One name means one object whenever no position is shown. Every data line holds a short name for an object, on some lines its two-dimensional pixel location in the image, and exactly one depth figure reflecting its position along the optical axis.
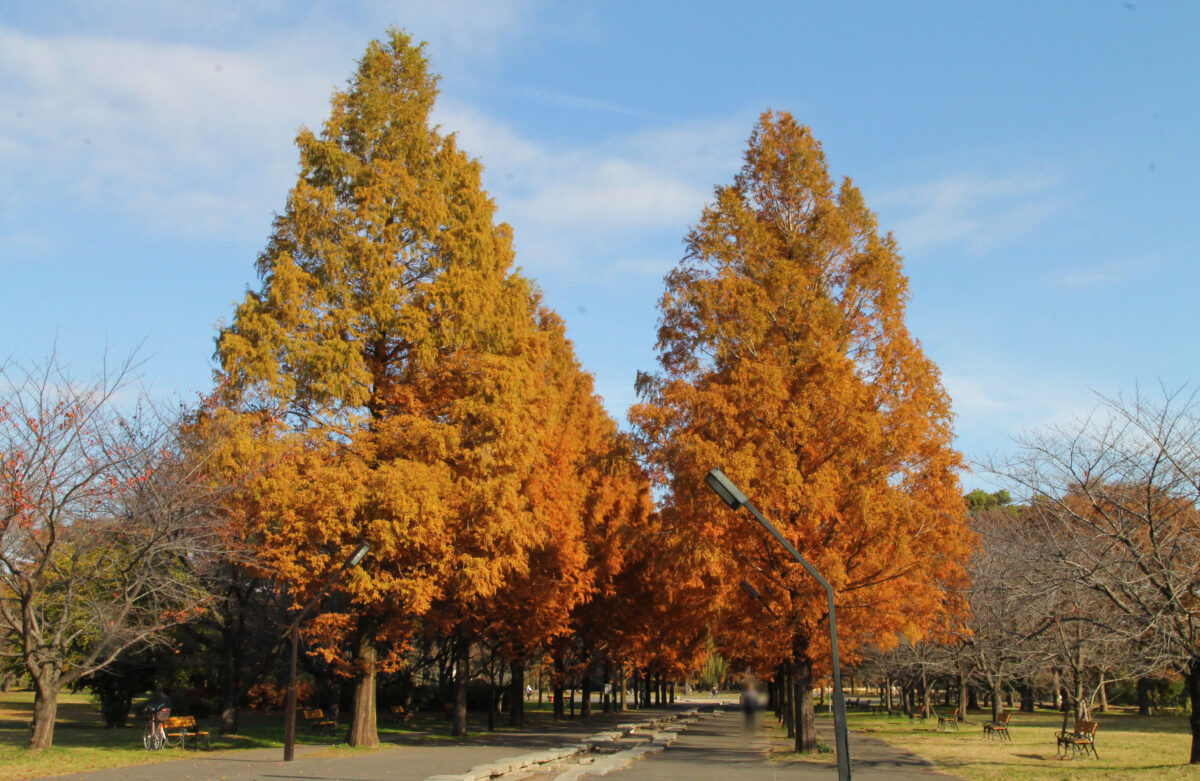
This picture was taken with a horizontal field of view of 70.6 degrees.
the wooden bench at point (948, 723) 33.47
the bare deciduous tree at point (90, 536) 15.47
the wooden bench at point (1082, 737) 20.58
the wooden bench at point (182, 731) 19.30
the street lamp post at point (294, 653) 16.14
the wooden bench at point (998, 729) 26.41
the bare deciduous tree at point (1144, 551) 15.04
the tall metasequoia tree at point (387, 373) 17.53
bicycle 18.89
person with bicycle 19.06
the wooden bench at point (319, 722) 26.25
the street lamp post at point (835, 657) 9.63
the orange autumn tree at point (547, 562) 22.62
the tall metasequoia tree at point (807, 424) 17.81
